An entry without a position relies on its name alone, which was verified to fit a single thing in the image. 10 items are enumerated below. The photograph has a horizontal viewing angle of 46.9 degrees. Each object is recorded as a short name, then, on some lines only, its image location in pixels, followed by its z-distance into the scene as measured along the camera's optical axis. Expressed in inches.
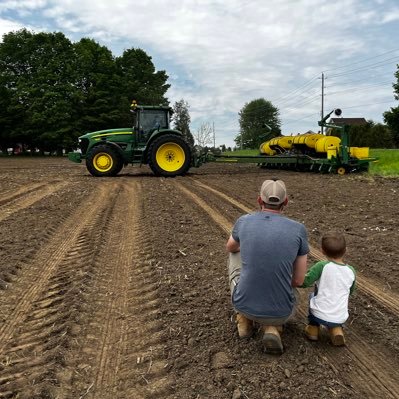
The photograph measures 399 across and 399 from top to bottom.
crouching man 125.6
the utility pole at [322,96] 2256.9
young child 131.5
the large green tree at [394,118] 1539.1
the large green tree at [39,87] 1730.4
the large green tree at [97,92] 1910.7
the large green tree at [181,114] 2292.1
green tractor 629.9
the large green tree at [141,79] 2154.3
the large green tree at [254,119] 3796.8
